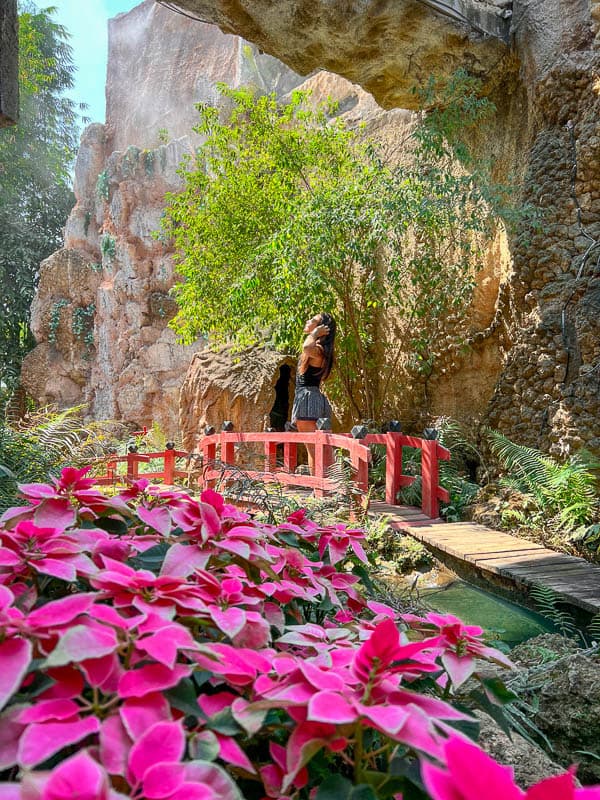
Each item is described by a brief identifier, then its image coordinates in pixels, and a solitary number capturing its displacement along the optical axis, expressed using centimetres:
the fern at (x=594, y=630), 313
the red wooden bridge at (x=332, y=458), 488
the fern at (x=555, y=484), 468
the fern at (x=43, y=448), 243
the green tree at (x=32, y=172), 1684
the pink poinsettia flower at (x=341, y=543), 105
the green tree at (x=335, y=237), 648
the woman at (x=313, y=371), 662
